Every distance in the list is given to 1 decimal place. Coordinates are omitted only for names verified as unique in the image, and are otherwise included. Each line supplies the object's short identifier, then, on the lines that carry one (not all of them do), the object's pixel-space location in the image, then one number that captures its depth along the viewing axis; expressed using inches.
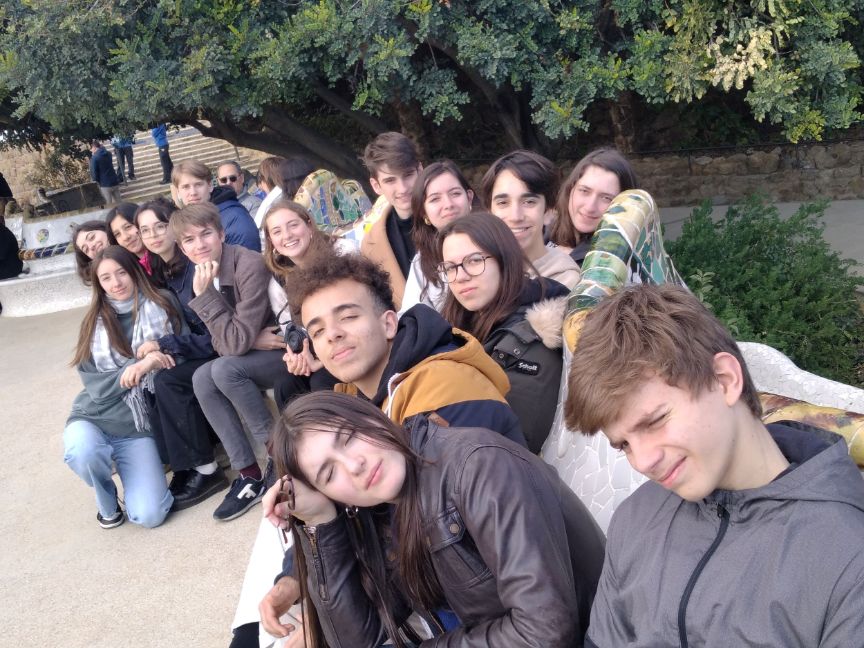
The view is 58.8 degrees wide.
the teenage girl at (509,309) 91.2
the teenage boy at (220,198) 184.5
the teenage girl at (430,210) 128.7
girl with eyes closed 60.1
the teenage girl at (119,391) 150.2
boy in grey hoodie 44.9
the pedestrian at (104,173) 549.3
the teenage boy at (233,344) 145.3
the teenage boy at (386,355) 76.8
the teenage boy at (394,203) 151.5
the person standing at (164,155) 591.1
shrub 195.0
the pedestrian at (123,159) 668.1
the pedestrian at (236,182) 236.4
